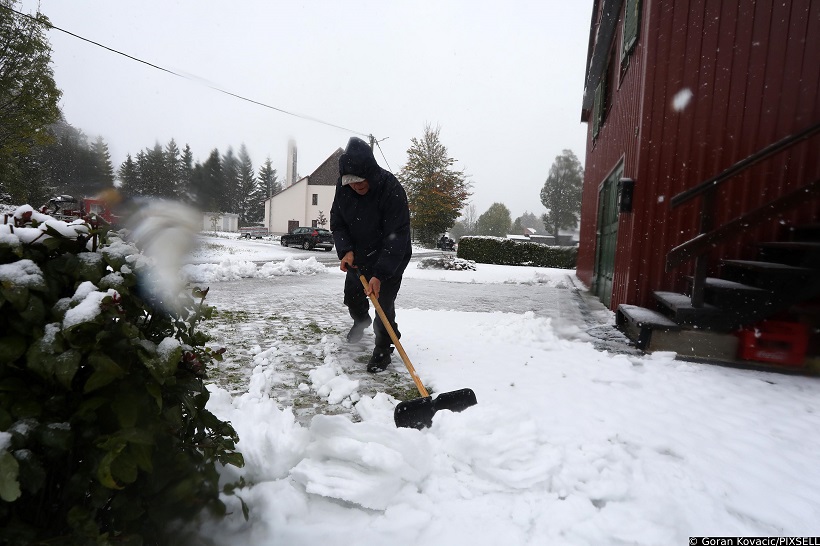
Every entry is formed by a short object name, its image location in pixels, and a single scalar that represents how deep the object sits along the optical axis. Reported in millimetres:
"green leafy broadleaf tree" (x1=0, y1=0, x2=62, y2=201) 9906
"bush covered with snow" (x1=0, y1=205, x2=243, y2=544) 894
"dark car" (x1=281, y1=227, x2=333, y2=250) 24031
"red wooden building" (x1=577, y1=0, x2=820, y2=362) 3631
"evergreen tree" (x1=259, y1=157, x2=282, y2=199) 42947
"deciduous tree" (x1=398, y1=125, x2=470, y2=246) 31469
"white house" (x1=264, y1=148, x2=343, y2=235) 43469
